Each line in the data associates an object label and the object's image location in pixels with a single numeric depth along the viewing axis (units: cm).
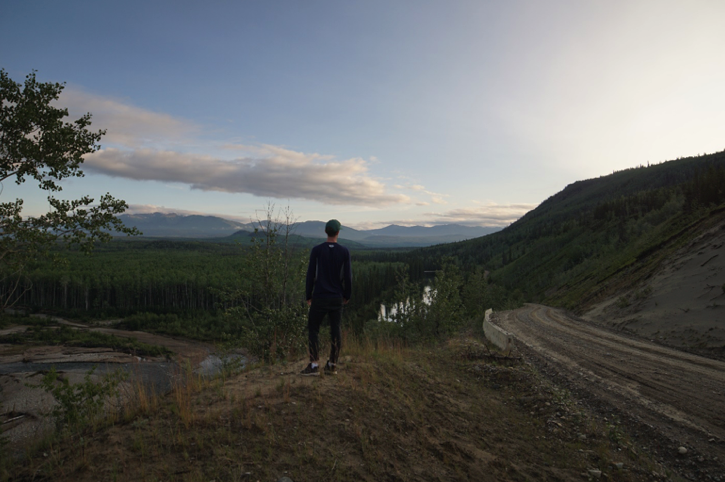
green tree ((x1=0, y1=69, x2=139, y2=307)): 1034
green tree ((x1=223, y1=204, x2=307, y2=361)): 1030
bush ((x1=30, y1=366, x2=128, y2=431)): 485
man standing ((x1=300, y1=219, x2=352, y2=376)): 681
